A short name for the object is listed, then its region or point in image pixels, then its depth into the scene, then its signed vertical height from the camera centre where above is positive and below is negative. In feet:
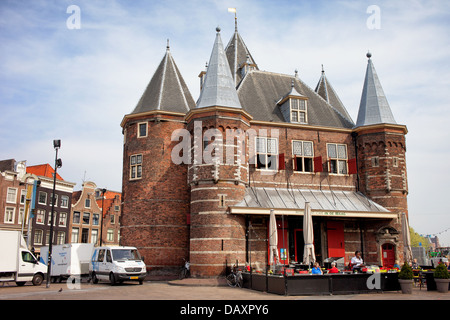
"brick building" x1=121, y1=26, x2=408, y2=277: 74.69 +13.89
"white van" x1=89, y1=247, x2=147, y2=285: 64.28 -3.88
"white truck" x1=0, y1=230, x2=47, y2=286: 65.16 -3.55
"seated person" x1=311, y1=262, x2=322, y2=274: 53.57 -3.73
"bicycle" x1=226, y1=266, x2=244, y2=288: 62.37 -5.80
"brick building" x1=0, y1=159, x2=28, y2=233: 132.77 +14.77
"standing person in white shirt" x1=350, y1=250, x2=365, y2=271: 57.21 -3.10
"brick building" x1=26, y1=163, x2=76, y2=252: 139.64 +12.13
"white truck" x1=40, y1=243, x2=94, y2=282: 78.23 -3.83
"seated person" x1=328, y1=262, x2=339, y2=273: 54.60 -3.79
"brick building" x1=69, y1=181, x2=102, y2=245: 161.68 +10.07
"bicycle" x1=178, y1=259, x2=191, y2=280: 75.11 -5.61
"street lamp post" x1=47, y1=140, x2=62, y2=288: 69.46 +15.77
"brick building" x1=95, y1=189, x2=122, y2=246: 177.47 +9.41
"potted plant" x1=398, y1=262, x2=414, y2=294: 50.80 -4.62
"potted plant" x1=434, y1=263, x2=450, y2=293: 51.88 -4.56
